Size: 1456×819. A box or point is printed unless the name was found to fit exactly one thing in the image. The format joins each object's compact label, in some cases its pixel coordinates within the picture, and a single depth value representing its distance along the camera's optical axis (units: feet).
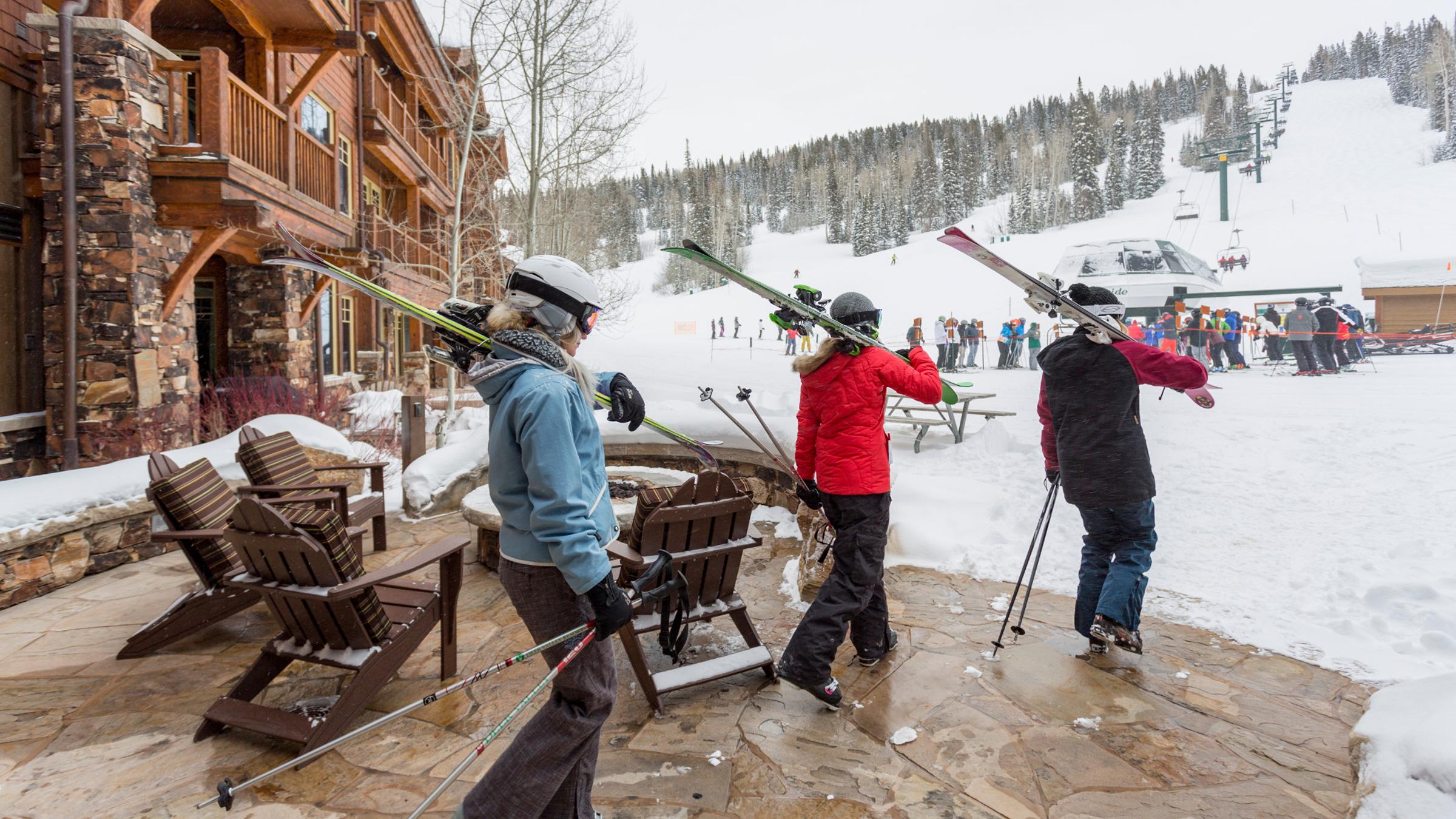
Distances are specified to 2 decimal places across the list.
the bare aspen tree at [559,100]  34.35
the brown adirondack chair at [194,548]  11.66
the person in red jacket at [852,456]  10.39
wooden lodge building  22.84
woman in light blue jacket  6.33
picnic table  27.91
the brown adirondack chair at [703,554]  10.13
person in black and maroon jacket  11.32
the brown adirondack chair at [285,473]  14.57
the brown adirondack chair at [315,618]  8.78
